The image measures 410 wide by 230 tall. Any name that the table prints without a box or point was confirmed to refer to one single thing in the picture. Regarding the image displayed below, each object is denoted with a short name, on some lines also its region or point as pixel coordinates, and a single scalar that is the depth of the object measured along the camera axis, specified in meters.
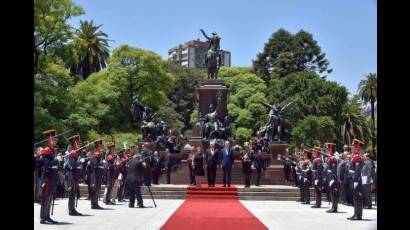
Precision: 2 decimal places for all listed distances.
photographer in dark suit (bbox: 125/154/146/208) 19.69
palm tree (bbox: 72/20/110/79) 69.44
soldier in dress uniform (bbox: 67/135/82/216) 16.00
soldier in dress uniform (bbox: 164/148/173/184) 31.48
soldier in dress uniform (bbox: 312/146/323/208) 21.03
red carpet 14.03
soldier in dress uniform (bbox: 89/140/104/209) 18.98
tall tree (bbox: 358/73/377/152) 76.75
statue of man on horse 40.73
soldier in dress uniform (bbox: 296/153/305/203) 24.22
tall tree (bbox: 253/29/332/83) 77.50
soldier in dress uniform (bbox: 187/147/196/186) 28.78
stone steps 26.52
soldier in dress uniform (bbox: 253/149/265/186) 29.39
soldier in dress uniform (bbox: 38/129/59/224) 13.66
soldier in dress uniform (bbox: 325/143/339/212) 18.95
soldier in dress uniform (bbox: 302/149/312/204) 22.88
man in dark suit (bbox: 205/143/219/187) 26.86
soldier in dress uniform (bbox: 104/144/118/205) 21.17
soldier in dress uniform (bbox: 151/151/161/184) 30.66
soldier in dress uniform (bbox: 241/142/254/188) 28.31
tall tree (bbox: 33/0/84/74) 37.44
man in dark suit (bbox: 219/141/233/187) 26.60
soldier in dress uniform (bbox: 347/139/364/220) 16.11
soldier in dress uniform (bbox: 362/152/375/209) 16.43
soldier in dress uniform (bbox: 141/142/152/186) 26.09
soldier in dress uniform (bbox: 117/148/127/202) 22.08
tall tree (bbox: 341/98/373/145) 72.50
